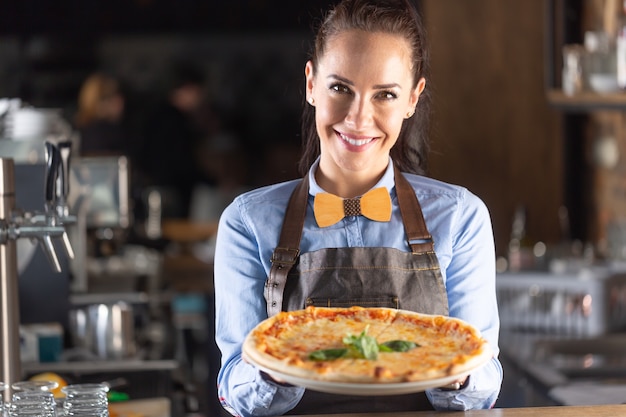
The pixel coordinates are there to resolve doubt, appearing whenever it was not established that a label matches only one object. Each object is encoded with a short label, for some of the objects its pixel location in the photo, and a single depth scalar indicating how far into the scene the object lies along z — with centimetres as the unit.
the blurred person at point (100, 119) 679
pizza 197
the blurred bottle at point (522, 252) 448
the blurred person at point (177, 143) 880
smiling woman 215
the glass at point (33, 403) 209
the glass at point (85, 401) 213
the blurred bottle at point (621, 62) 430
